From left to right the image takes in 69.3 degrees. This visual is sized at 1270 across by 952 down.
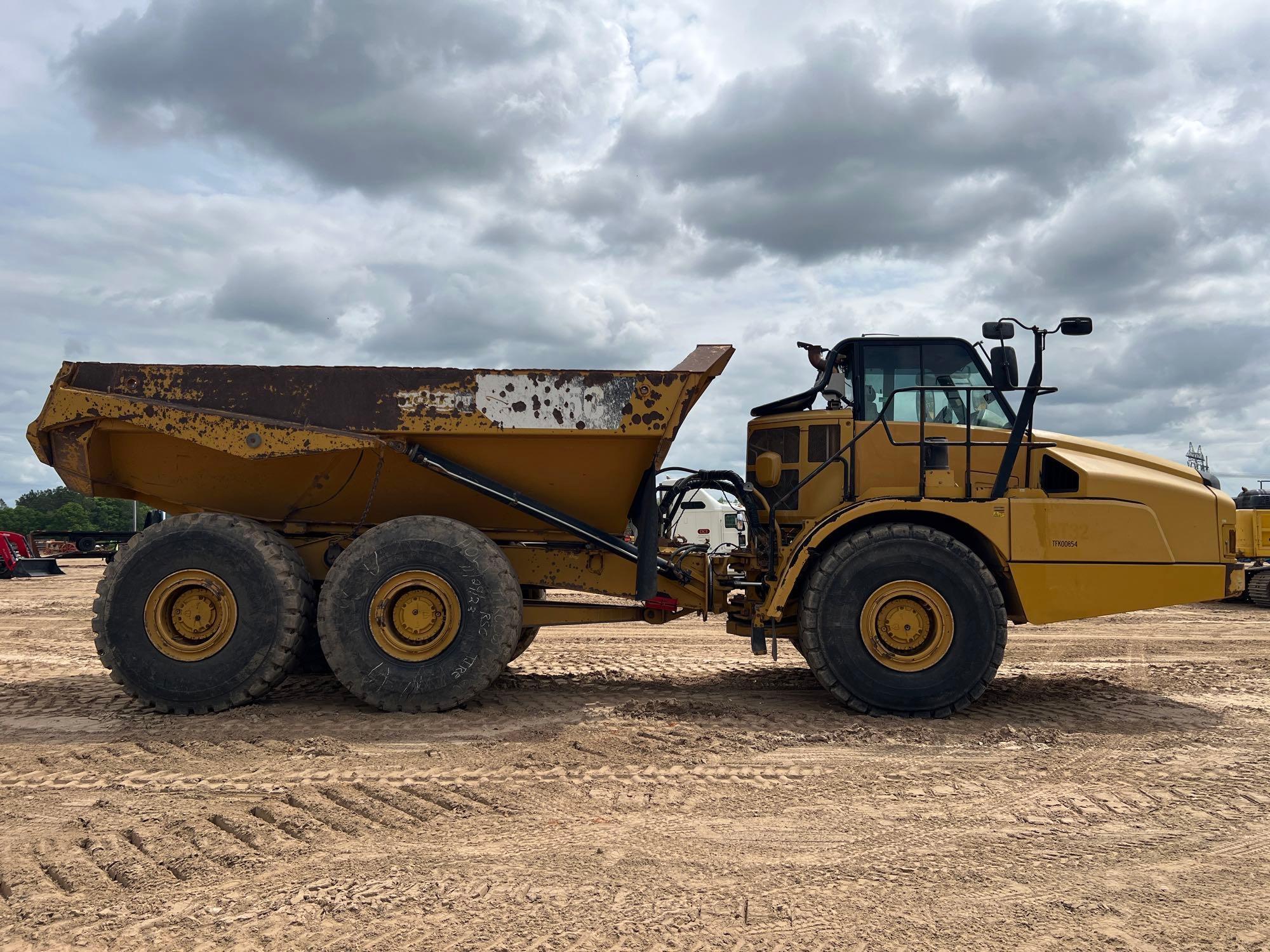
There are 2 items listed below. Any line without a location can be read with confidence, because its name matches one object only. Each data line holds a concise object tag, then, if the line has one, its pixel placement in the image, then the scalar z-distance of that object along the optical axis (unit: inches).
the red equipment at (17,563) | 762.2
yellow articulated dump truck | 231.0
